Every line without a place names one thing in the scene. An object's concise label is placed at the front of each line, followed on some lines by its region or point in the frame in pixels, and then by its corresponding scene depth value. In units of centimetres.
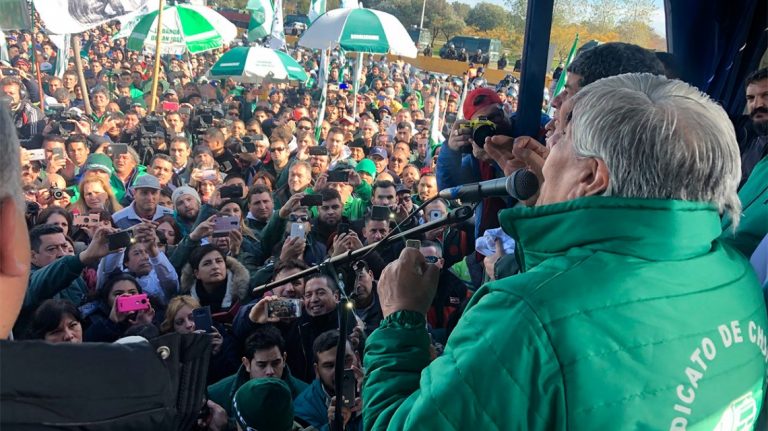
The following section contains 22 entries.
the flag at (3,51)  1049
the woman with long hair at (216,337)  355
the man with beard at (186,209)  532
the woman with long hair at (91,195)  520
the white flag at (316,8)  1274
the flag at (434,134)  781
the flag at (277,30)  1192
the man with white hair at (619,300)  94
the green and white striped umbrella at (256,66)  1030
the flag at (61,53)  1108
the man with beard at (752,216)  143
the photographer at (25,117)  737
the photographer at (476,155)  221
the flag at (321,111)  872
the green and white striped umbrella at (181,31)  1082
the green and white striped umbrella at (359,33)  910
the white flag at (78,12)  757
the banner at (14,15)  789
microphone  139
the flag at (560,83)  497
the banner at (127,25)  1209
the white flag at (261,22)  1448
